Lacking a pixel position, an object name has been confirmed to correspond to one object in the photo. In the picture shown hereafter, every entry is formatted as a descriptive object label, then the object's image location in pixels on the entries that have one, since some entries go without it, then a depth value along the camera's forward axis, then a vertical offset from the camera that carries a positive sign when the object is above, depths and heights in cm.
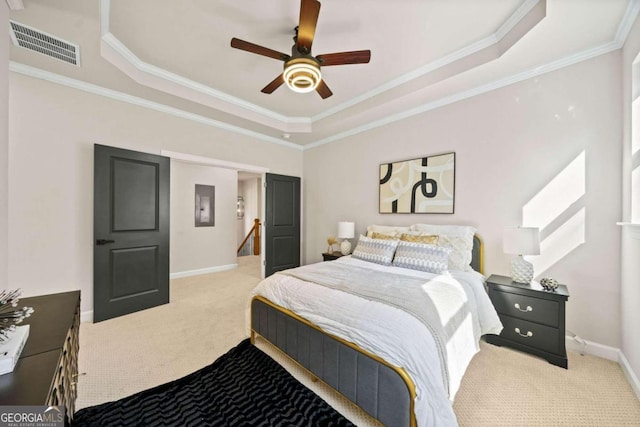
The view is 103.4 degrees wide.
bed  136 -76
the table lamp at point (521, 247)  238 -31
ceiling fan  203 +133
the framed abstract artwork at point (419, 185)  326 +40
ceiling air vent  222 +153
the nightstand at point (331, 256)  410 -72
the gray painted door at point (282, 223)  482 -23
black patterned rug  161 -134
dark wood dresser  77 -56
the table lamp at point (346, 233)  415 -34
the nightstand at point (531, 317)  219 -94
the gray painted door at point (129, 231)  303 -28
